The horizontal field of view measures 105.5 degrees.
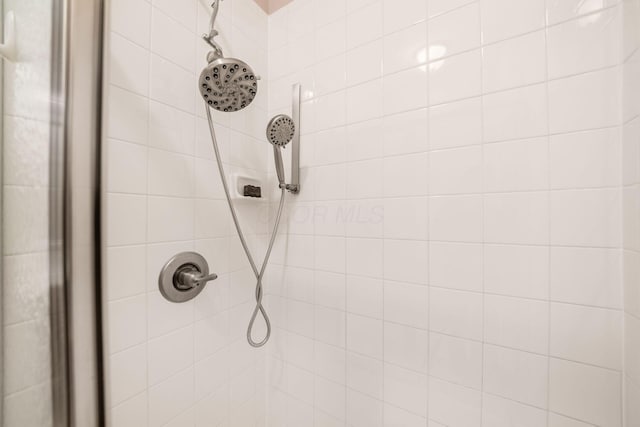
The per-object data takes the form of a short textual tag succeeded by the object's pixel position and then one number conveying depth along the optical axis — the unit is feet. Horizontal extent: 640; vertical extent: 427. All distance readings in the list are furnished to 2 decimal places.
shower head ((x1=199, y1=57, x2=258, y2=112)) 2.08
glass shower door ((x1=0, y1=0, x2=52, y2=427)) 1.16
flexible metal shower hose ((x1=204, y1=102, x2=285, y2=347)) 2.52
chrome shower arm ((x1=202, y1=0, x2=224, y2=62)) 2.38
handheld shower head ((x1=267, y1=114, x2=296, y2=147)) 2.70
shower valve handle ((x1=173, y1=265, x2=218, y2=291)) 2.38
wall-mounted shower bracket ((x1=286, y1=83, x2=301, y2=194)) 3.18
